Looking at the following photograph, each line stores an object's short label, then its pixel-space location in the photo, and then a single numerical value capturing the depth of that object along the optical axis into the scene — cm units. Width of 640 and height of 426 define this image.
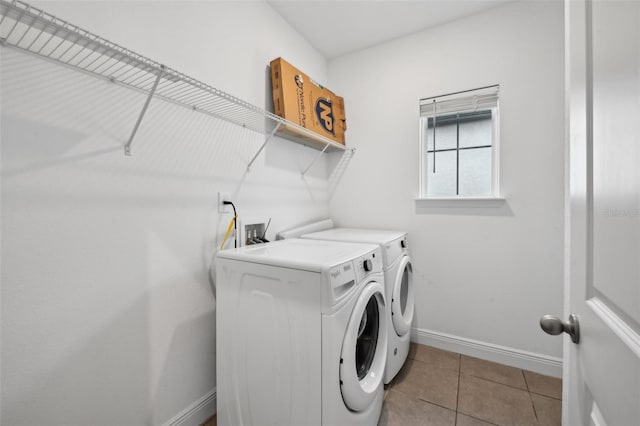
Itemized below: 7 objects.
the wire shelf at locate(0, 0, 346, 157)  75
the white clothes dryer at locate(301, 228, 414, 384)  162
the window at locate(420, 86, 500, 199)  202
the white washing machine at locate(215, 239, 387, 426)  103
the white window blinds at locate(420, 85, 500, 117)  198
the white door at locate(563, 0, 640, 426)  35
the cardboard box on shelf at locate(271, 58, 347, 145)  183
